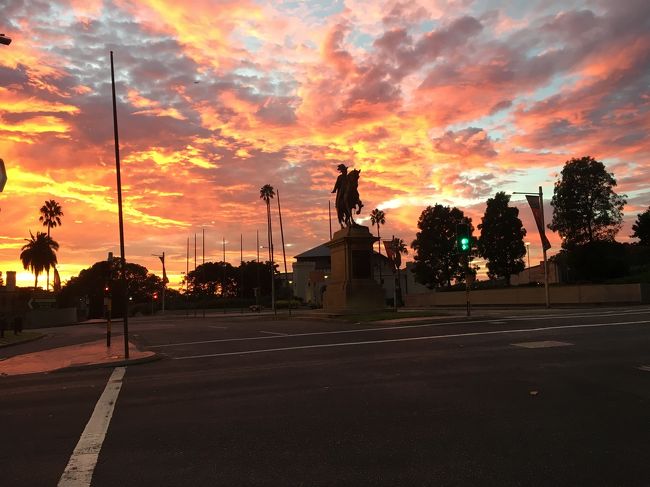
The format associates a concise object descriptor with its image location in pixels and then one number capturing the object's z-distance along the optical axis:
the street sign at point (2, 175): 10.06
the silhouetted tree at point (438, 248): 80.19
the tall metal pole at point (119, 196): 18.17
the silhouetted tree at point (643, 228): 67.64
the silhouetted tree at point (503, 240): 70.31
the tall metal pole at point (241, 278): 135.10
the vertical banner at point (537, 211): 37.86
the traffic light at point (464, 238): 26.55
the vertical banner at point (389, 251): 55.22
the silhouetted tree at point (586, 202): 57.12
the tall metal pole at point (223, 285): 141.00
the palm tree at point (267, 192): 105.12
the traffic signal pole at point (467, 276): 26.93
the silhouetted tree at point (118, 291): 91.44
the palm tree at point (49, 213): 105.69
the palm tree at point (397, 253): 62.18
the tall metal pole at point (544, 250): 38.50
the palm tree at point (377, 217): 119.69
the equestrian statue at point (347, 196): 35.59
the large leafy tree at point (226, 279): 143.62
